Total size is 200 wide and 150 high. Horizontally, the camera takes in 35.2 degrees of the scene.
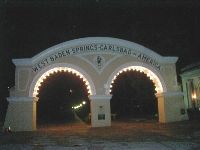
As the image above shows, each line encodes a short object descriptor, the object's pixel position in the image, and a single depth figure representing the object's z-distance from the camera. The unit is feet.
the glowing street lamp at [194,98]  101.30
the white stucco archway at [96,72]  73.10
